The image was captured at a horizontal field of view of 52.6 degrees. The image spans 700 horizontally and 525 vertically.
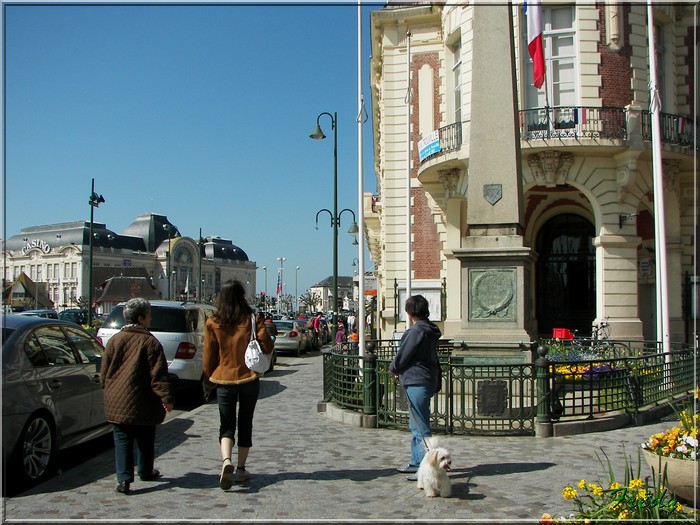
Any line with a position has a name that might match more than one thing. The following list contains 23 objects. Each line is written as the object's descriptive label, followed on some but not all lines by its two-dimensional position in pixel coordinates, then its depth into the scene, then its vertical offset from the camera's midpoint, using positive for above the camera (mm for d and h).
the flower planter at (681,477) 5113 -1232
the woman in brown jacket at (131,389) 6137 -701
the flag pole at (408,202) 21002 +3326
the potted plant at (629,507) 4051 -1174
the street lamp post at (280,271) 102469 +5540
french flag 15258 +5993
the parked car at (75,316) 40344 -400
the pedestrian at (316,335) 34219 -1301
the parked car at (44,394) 6290 -828
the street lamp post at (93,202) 27617 +4258
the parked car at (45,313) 26216 -133
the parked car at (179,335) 12219 -456
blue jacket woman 6570 -610
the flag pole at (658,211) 15234 +2199
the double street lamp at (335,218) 26000 +3515
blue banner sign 22812 +5348
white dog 5793 -1362
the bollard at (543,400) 8555 -1112
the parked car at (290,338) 27359 -1165
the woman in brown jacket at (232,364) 6355 -497
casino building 43450 +9368
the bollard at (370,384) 9273 -992
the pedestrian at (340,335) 26739 -1023
